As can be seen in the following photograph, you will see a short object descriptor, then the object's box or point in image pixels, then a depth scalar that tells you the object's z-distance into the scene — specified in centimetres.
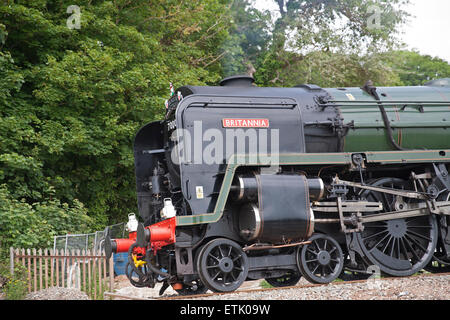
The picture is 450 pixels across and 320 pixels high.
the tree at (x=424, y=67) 4191
